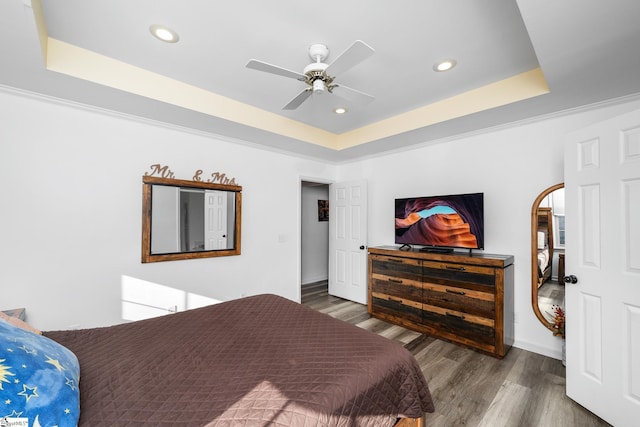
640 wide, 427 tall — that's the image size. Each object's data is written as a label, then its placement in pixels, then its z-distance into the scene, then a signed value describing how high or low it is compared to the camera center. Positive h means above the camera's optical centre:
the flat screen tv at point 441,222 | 3.06 -0.04
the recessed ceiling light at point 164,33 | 1.83 +1.26
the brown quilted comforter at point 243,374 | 1.00 -0.70
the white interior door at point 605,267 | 1.73 -0.33
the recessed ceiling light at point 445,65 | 2.20 +1.27
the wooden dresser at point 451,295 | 2.68 -0.85
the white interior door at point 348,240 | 4.34 -0.37
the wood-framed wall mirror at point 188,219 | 2.85 -0.02
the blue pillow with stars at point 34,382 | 0.76 -0.52
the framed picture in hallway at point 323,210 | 6.04 +0.17
